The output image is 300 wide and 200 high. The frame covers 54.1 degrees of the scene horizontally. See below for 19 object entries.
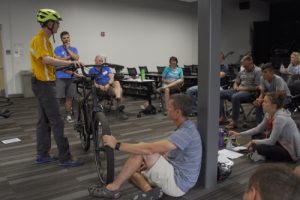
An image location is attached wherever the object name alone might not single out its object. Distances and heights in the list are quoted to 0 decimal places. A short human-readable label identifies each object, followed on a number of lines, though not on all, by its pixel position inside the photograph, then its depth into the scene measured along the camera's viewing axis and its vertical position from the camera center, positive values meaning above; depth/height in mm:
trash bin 7962 -417
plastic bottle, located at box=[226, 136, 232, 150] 3770 -1021
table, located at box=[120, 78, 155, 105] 6043 -476
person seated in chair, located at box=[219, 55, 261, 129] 4891 -389
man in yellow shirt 2928 -183
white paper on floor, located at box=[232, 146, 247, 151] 3734 -1068
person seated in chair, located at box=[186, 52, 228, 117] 5516 -508
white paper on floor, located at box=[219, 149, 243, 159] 3532 -1089
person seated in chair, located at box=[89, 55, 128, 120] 5598 -349
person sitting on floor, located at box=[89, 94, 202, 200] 2229 -752
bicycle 2443 -532
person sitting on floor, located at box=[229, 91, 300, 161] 3209 -817
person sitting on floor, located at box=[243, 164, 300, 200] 818 -344
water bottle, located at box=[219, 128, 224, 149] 3822 -968
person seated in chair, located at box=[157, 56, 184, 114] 5930 -240
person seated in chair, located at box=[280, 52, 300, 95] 5078 -185
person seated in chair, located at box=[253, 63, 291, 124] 4464 -310
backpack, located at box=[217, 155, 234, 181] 2850 -1028
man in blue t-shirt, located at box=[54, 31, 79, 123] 5398 -351
